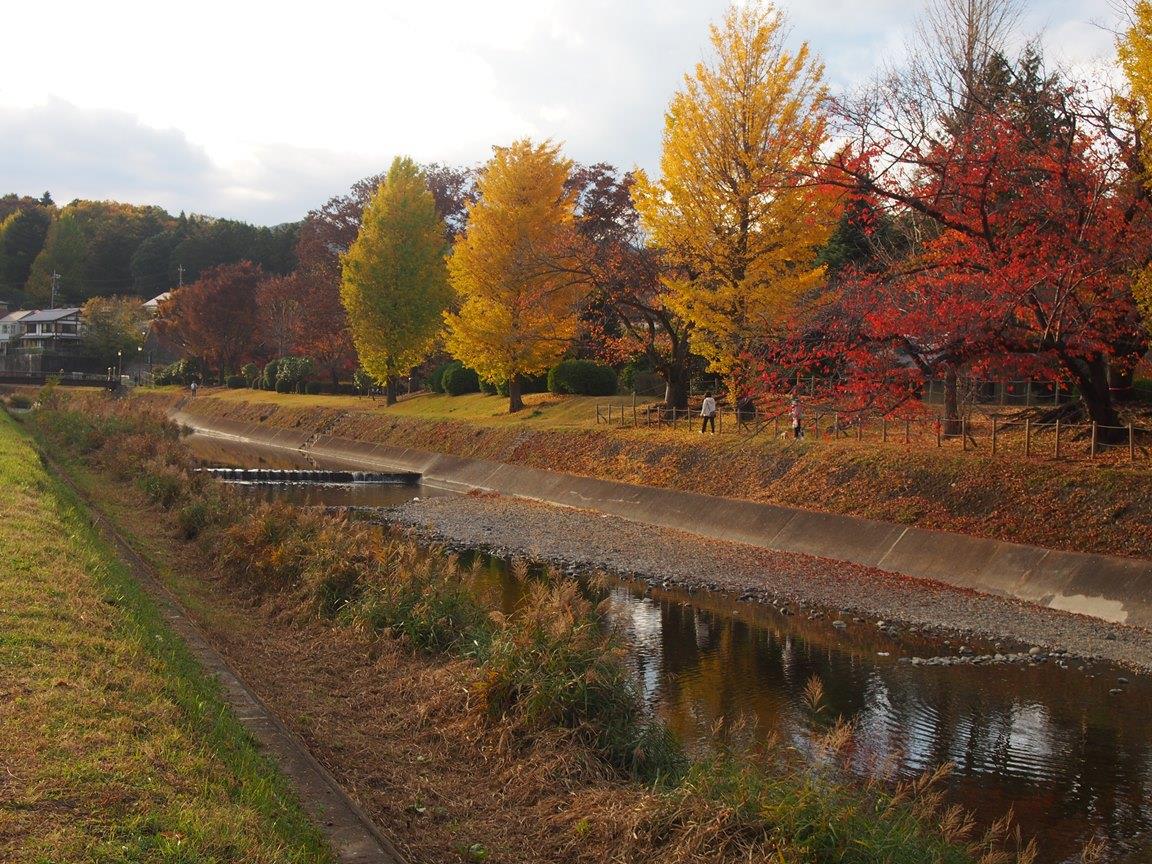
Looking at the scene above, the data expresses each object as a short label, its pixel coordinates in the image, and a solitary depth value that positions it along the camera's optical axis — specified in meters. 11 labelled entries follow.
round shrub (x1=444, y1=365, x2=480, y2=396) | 53.47
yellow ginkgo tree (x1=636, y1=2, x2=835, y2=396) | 28.28
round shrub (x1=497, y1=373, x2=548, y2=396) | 48.73
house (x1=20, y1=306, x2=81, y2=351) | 109.00
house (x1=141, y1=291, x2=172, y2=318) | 87.97
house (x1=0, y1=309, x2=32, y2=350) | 114.00
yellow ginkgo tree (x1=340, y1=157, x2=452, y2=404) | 54.12
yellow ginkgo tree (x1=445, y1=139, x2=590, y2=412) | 42.19
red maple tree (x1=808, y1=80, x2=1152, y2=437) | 18.34
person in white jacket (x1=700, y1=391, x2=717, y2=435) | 31.05
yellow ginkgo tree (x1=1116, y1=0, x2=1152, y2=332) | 16.80
